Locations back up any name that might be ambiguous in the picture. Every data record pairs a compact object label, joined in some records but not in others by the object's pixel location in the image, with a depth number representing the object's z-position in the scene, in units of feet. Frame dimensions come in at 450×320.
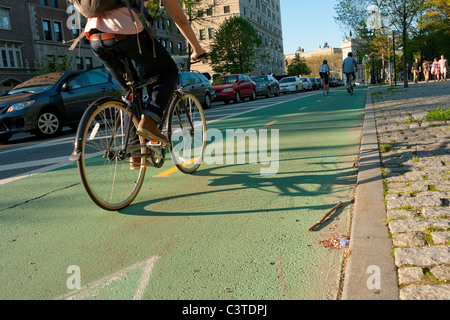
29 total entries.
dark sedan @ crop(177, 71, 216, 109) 62.69
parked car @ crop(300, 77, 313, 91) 150.18
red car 80.12
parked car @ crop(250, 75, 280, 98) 100.01
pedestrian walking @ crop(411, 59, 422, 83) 125.14
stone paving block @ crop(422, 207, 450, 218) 9.88
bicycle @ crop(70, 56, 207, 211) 11.43
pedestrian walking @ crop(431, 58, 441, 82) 125.90
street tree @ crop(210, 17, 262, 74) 193.67
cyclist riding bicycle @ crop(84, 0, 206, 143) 11.39
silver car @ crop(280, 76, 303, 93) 131.32
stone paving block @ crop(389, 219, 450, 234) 9.20
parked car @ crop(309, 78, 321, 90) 174.81
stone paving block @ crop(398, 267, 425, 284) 7.09
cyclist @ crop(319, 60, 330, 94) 74.08
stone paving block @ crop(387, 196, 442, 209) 10.67
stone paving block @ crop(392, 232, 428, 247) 8.48
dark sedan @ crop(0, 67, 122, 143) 36.55
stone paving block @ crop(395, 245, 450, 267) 7.63
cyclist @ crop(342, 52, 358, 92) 68.18
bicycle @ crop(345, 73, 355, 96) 70.03
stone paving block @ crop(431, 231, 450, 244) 8.43
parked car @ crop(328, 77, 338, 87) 192.97
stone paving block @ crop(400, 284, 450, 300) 6.51
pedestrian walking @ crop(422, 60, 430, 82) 142.23
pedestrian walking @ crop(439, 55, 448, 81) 115.79
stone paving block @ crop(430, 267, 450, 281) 7.09
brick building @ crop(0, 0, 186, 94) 119.24
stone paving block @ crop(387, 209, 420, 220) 10.00
